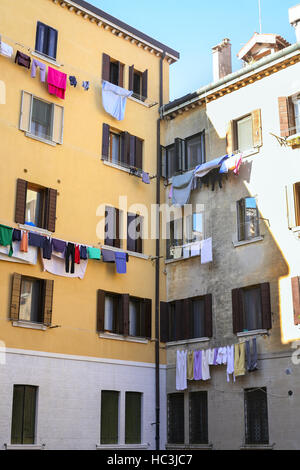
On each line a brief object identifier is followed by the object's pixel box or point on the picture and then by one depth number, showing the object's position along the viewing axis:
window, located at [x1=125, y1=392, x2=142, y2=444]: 24.91
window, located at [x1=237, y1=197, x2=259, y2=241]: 25.05
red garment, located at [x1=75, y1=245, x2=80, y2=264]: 24.30
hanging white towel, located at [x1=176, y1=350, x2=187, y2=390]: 25.58
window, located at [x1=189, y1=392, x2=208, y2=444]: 24.81
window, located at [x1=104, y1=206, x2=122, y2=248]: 26.39
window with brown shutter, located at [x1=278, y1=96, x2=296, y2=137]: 24.67
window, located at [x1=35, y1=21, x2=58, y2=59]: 26.22
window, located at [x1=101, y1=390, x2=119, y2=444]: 24.16
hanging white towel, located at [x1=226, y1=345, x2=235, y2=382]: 23.86
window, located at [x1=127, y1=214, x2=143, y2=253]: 27.27
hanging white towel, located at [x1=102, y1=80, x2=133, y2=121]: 27.59
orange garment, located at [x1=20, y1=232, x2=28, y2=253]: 22.73
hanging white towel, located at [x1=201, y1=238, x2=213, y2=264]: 26.05
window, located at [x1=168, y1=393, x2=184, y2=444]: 25.55
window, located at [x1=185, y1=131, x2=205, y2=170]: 28.42
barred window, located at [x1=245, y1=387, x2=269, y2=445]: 22.80
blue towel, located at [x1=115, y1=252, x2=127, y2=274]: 25.81
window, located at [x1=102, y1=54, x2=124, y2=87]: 28.44
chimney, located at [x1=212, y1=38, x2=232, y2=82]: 30.27
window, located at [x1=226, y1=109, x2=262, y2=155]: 25.91
